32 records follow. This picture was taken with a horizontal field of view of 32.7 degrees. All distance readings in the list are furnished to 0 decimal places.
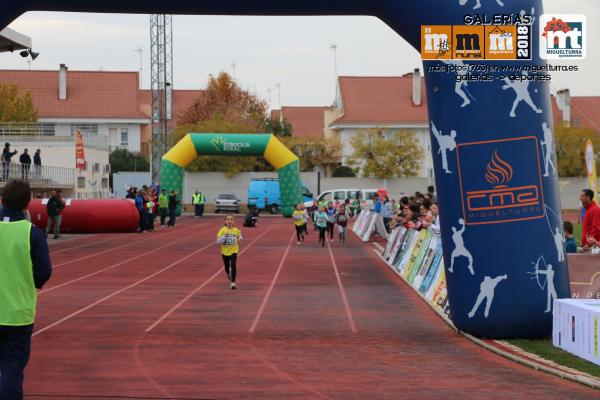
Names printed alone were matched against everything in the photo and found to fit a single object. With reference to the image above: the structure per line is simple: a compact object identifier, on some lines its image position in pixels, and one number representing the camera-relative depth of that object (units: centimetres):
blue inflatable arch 1277
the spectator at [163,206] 4531
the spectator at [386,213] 3588
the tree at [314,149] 8031
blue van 6269
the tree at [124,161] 8062
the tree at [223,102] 9181
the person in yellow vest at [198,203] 5625
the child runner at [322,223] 3328
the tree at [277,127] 9161
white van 5759
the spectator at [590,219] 1486
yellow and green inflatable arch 5231
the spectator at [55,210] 3434
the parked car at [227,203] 6337
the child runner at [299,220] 3459
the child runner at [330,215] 3553
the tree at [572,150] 7150
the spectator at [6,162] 3838
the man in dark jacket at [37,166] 4209
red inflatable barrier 3866
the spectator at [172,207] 4562
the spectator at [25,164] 4059
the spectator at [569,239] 1585
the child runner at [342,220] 3466
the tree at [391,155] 7288
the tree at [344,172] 7612
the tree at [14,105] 7131
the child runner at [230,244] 1930
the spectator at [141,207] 4038
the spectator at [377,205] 3667
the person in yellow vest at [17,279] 681
